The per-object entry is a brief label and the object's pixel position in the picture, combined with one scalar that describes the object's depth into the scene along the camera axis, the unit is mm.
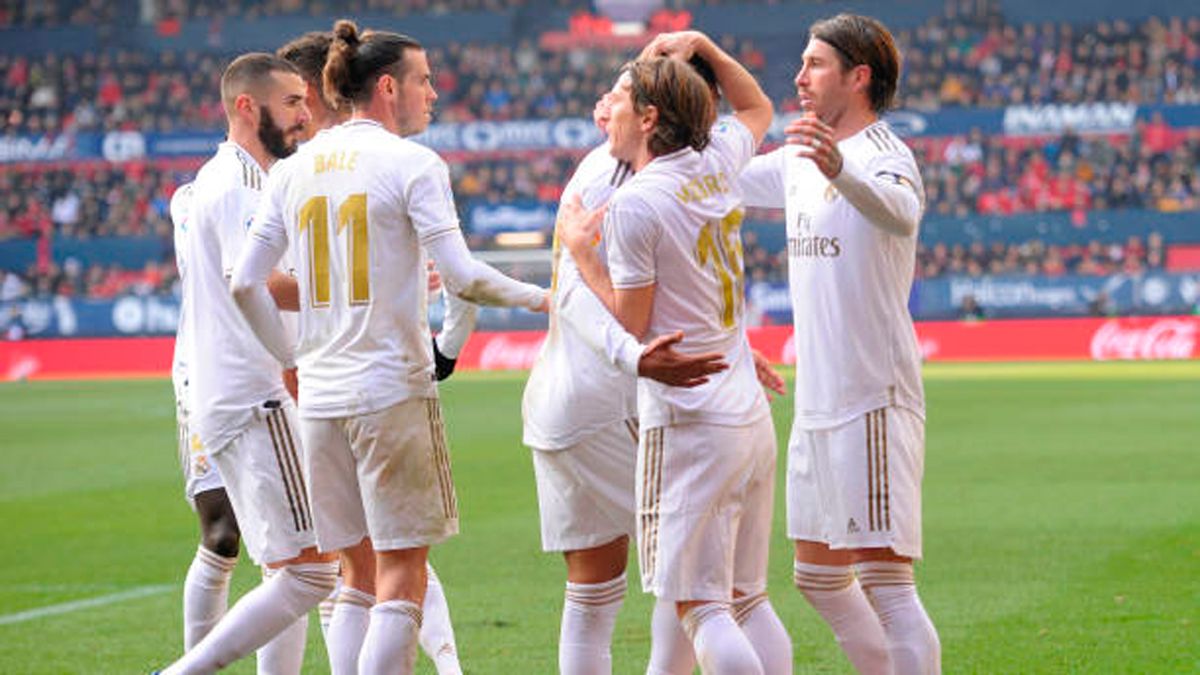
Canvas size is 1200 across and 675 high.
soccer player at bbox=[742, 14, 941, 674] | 10984
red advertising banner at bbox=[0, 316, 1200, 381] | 63125
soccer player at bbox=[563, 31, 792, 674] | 9914
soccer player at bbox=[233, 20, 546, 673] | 10805
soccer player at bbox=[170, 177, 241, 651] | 13359
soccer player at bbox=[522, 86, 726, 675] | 10937
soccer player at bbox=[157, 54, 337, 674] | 11898
